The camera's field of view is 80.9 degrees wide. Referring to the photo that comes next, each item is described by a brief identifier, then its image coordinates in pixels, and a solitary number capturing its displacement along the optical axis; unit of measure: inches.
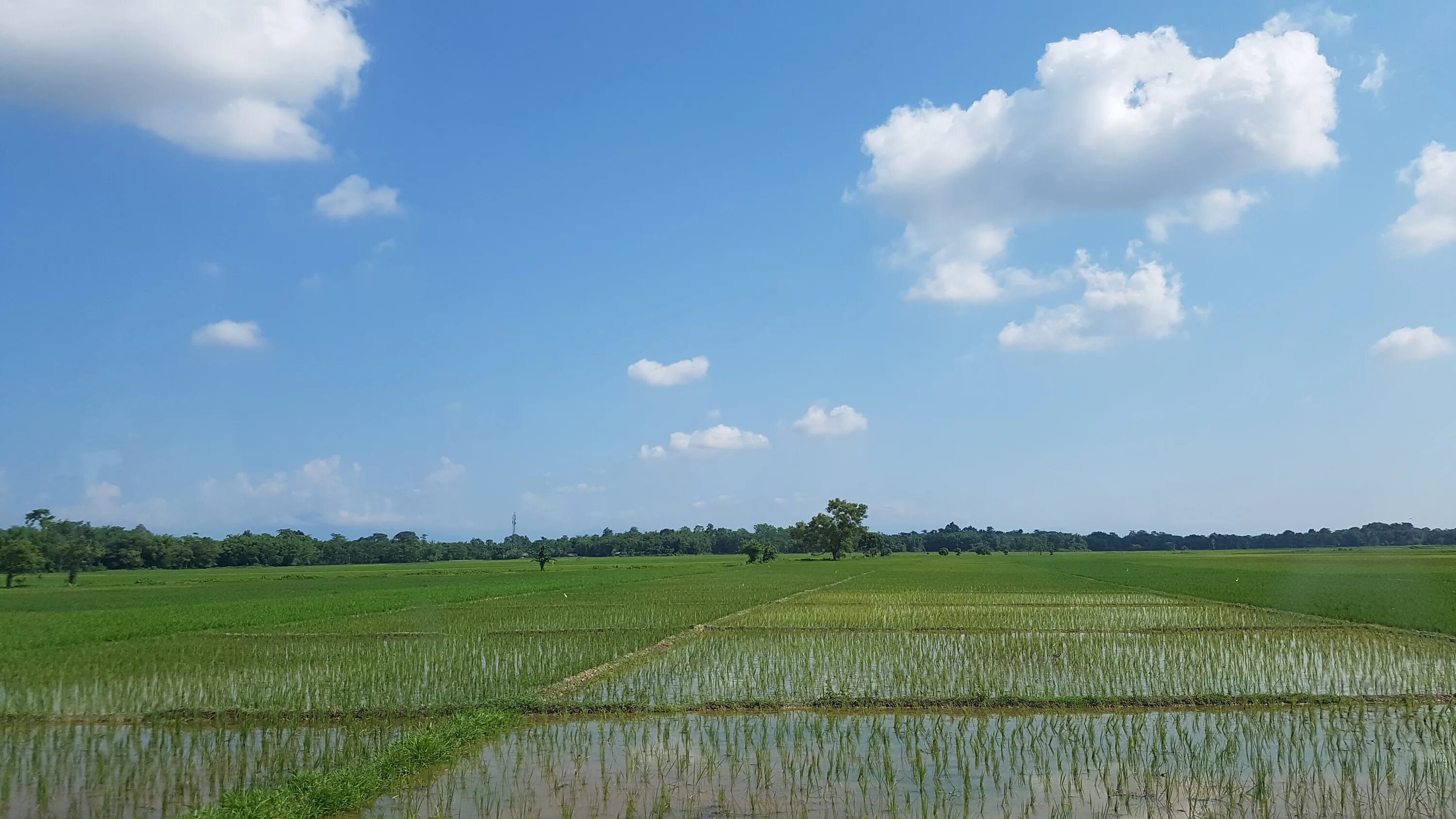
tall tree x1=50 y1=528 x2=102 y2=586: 2386.8
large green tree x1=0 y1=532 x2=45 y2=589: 2007.9
